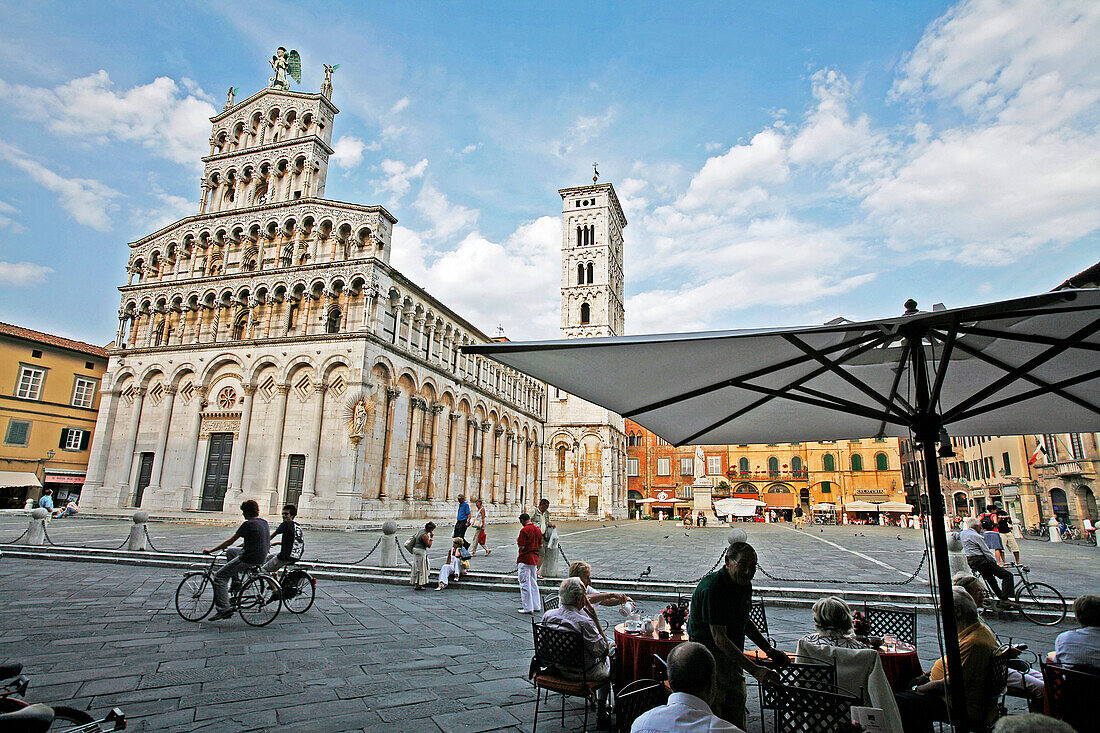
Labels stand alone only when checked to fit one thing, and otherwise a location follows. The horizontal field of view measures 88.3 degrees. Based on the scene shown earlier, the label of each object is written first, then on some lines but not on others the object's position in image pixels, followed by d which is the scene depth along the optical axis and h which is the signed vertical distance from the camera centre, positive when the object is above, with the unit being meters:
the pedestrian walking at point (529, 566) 8.33 -1.12
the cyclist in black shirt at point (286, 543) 7.53 -0.79
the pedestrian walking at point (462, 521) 11.74 -0.71
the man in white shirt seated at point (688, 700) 2.34 -0.88
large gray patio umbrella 3.08 +0.81
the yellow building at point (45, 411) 27.12 +3.50
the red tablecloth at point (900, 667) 3.88 -1.17
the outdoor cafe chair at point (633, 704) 2.87 -1.07
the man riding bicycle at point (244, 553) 6.88 -0.83
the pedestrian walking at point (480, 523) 14.77 -0.94
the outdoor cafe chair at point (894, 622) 4.61 -1.04
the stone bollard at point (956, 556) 8.65 -0.93
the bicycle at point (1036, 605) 7.92 -1.61
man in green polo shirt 3.24 -0.76
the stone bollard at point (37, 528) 13.27 -1.09
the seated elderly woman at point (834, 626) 3.58 -0.83
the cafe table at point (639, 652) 4.07 -1.16
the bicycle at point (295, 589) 7.60 -1.37
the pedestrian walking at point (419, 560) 9.99 -1.27
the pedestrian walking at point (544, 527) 10.45 -0.69
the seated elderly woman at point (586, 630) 4.12 -1.02
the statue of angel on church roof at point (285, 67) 29.89 +22.12
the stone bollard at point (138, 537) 12.75 -1.20
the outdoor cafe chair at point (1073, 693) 3.17 -1.11
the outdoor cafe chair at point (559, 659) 4.01 -1.19
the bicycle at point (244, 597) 7.00 -1.37
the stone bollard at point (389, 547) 11.53 -1.23
